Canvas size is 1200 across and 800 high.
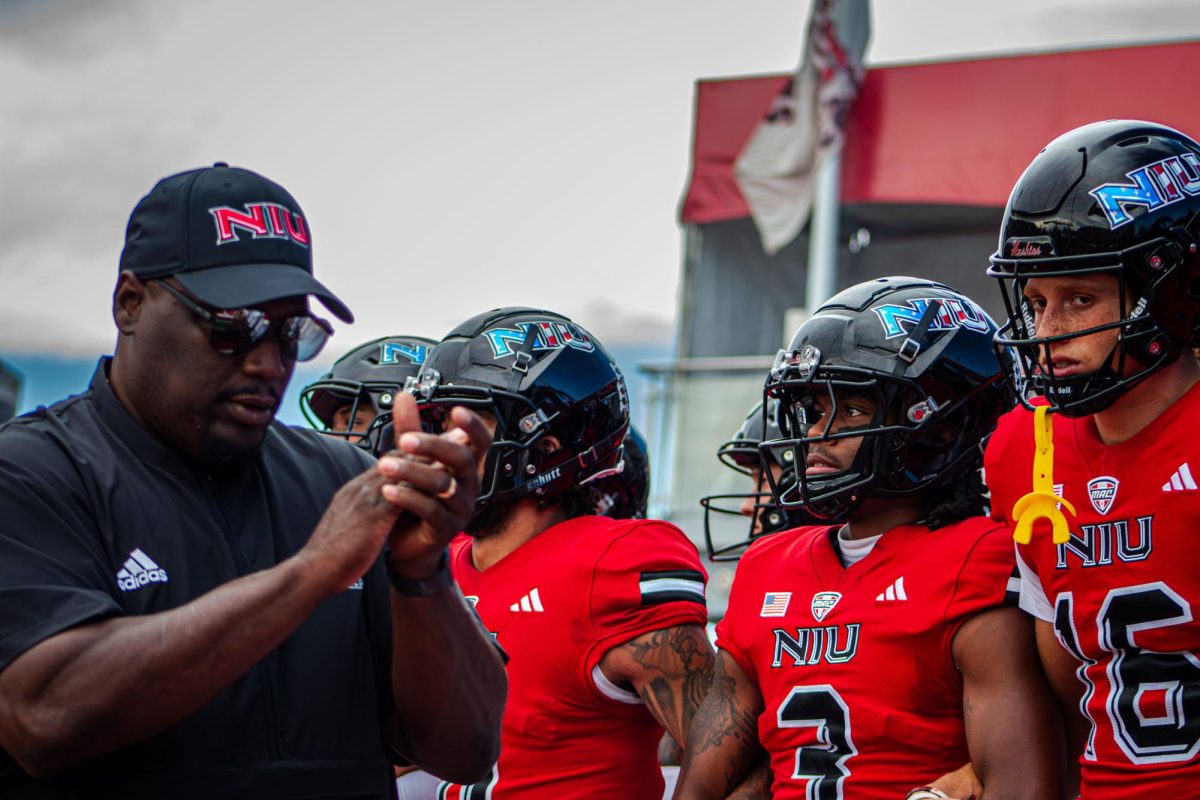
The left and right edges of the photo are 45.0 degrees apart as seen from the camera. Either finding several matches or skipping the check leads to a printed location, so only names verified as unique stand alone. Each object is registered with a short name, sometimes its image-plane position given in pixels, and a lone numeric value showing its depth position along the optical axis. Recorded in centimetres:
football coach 210
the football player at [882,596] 325
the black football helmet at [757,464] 445
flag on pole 1416
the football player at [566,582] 368
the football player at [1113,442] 288
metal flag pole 1409
